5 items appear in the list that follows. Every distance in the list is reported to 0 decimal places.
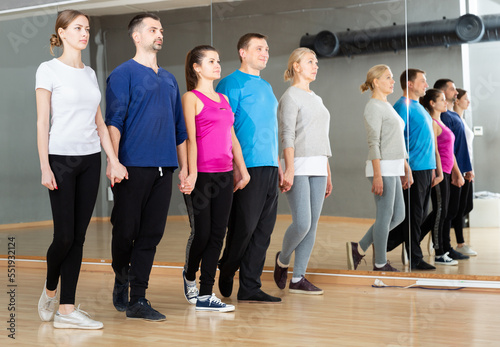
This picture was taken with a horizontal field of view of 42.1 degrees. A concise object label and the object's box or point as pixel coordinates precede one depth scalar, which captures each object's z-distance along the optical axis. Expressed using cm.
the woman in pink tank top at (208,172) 327
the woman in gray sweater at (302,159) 382
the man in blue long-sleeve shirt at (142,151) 302
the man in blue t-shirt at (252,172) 349
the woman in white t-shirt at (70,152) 286
